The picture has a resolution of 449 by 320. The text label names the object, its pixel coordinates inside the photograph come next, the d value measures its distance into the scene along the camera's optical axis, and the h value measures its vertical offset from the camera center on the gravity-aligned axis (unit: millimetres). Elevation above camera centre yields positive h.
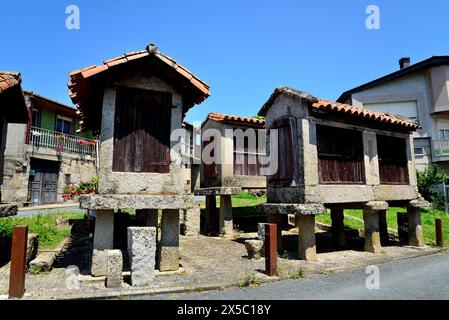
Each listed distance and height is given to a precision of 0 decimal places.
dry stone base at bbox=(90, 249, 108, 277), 6109 -1405
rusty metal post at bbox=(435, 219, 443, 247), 10539 -1444
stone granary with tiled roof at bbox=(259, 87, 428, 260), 8445 +804
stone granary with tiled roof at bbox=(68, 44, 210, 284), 6312 +1204
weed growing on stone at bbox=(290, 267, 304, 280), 6490 -1773
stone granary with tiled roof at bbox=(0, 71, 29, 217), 6566 +2157
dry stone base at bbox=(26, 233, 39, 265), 7273 -1322
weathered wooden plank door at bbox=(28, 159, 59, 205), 17406 +588
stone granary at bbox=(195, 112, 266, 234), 12523 +1270
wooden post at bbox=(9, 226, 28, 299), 4848 -1113
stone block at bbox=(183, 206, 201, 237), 12570 -1252
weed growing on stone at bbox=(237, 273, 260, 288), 5867 -1734
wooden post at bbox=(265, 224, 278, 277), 6512 -1264
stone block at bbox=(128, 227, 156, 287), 5707 -1161
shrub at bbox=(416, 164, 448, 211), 17969 +323
